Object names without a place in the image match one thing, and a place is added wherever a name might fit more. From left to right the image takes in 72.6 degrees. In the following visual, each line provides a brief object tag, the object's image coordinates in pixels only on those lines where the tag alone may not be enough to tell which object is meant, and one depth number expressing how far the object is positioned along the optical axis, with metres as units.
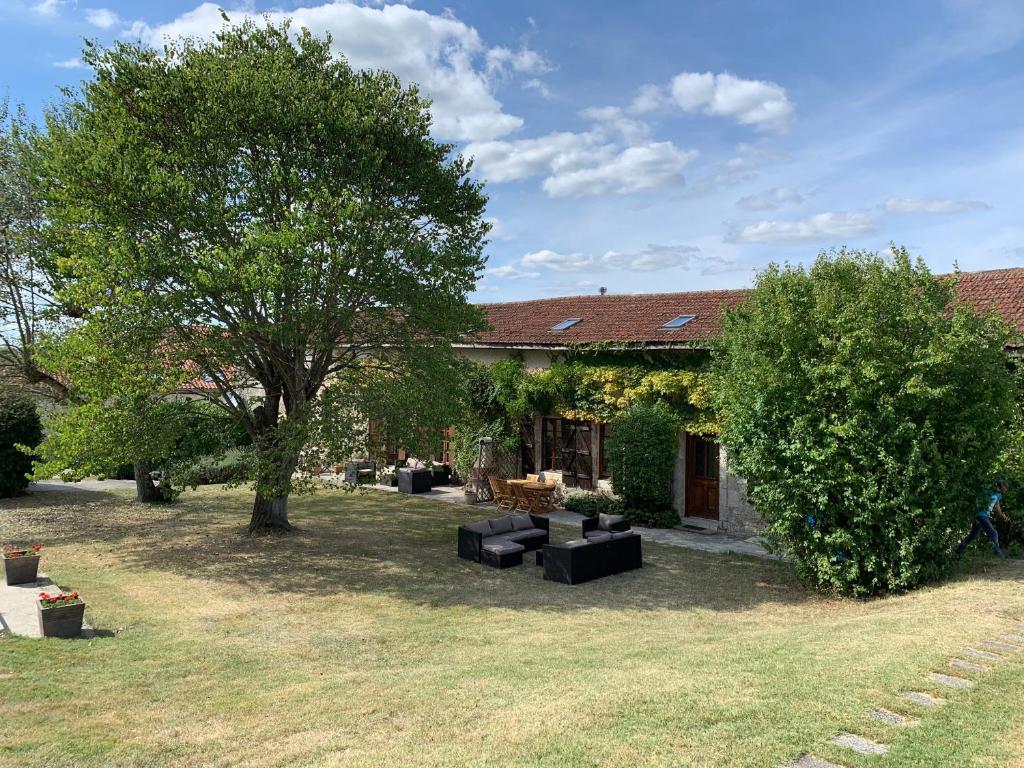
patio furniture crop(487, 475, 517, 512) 18.53
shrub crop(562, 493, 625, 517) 17.33
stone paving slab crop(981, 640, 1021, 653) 6.97
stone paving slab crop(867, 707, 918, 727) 5.31
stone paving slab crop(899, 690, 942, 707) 5.66
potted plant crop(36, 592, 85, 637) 8.32
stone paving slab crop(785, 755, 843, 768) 4.67
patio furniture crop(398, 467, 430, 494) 21.06
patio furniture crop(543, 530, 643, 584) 11.77
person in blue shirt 10.60
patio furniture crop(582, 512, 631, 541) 14.00
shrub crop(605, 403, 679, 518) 16.30
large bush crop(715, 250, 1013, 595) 9.73
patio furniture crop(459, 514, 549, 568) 12.83
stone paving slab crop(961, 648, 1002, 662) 6.71
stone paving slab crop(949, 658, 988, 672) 6.43
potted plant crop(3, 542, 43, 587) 10.57
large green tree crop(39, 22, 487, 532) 11.36
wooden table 17.89
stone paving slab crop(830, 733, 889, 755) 4.85
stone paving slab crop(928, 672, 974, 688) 6.03
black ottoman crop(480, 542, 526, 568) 12.71
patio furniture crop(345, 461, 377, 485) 21.57
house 15.24
